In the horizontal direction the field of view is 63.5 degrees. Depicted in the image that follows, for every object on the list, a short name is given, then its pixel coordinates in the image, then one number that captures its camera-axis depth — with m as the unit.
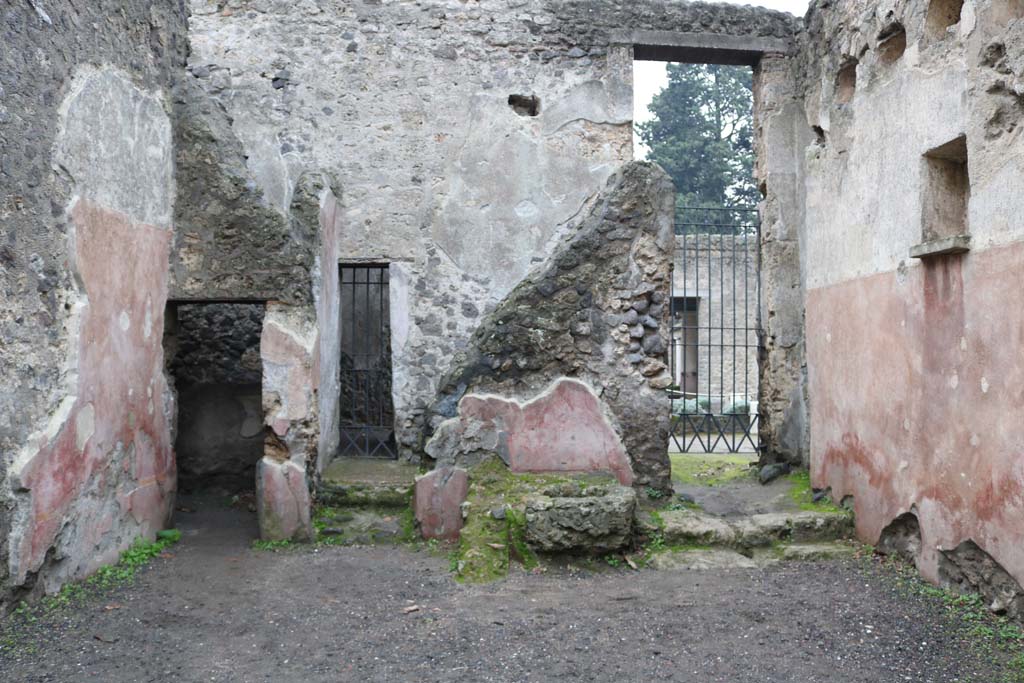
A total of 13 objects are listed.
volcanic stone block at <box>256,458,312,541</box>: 5.75
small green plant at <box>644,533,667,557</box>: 5.28
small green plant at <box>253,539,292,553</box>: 5.66
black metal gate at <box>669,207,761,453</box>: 14.52
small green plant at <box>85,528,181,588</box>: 4.81
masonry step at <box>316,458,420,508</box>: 6.21
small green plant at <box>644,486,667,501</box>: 5.92
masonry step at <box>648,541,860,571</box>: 5.15
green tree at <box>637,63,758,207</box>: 24.62
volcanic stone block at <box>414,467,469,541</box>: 5.71
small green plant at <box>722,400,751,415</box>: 13.37
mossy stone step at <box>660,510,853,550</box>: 5.43
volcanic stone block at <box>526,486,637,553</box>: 5.02
